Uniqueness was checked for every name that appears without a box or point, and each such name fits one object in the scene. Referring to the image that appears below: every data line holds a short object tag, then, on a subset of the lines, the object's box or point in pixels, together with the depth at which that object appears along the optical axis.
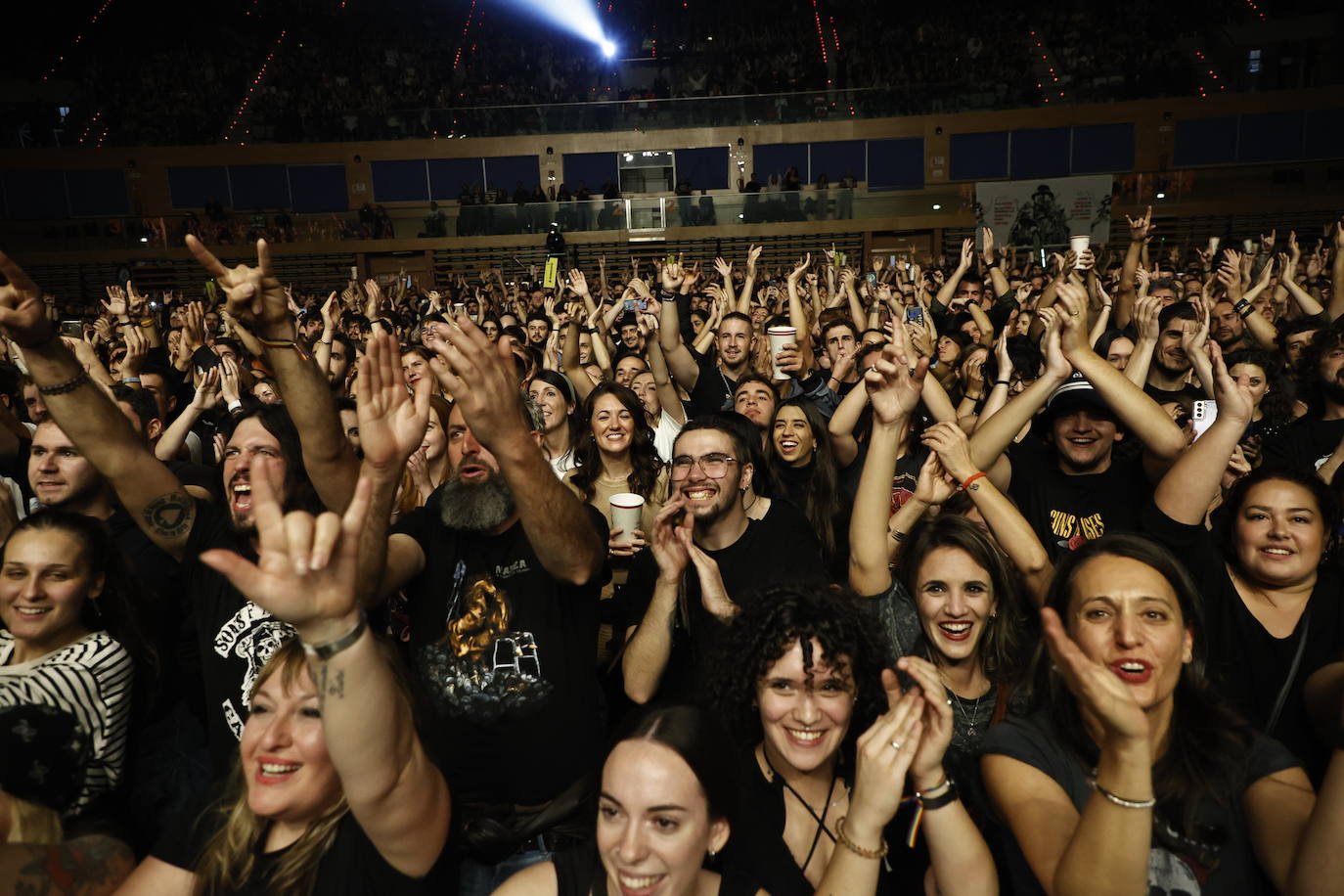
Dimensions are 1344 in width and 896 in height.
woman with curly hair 1.73
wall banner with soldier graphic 17.02
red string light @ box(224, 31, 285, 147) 25.19
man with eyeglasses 2.54
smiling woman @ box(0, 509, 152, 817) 2.21
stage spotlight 31.20
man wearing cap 3.19
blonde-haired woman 1.44
